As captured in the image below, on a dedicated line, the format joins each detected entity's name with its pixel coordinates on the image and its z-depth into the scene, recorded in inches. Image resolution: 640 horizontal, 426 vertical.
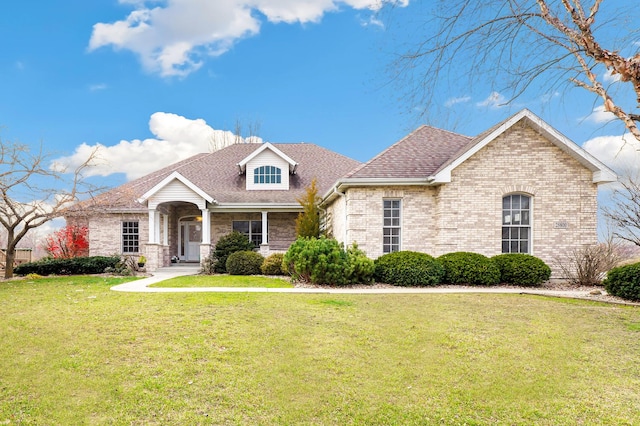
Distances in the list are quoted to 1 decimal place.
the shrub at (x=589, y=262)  553.0
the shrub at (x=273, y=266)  680.4
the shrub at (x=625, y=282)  430.3
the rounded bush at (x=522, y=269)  534.5
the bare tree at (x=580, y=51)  193.8
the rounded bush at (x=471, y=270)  530.9
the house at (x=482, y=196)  584.7
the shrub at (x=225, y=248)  734.5
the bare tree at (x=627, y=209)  641.6
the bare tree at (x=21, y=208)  639.8
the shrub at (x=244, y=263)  692.7
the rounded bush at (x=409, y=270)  523.8
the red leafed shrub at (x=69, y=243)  853.2
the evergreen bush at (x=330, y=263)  518.3
